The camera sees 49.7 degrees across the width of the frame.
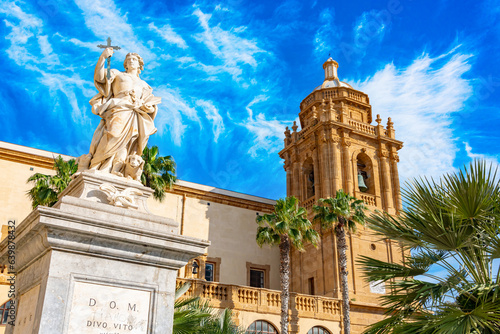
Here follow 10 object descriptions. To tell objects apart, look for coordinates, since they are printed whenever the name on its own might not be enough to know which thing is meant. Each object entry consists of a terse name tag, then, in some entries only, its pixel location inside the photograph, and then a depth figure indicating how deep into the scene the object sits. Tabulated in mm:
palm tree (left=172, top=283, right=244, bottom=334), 11631
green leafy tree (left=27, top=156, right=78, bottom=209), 19719
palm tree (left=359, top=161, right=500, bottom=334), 9102
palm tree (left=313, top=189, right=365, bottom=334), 26609
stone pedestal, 5027
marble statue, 6164
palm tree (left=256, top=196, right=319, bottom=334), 25312
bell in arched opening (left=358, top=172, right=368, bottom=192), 32688
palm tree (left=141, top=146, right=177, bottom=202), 22828
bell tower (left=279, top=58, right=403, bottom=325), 29531
